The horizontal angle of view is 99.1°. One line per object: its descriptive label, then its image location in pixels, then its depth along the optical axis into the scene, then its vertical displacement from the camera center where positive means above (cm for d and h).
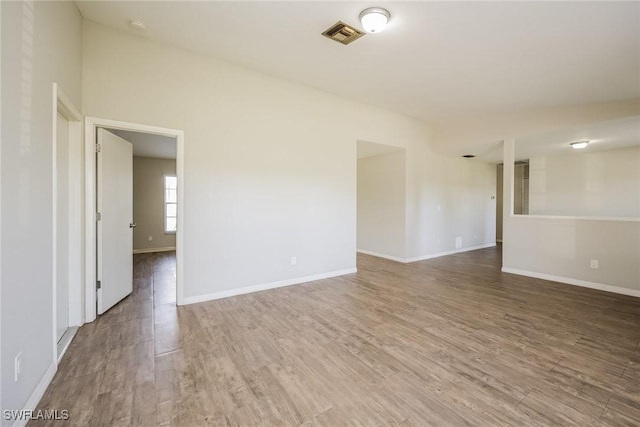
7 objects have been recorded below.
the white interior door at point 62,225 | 247 -16
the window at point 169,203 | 764 +18
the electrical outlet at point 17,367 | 145 -86
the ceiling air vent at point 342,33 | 270 +183
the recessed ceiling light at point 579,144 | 526 +133
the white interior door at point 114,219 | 299 -13
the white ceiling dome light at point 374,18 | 245 +176
